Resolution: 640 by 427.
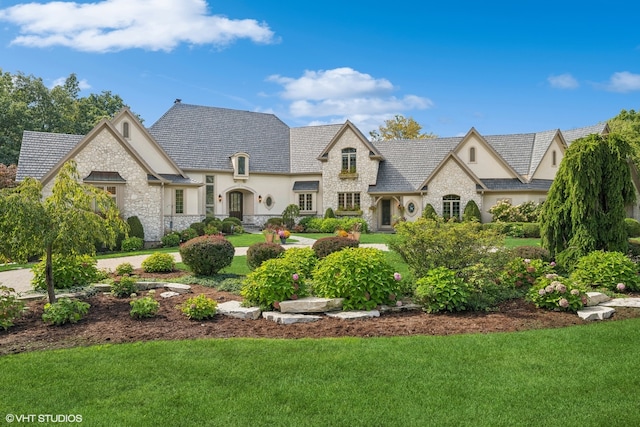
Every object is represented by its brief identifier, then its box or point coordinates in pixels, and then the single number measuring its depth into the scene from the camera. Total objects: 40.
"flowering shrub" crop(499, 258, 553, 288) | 10.12
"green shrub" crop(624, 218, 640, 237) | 26.92
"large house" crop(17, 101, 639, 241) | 31.17
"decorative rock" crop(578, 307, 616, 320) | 8.05
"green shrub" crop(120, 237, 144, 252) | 22.30
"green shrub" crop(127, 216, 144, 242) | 23.84
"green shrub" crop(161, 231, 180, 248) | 24.58
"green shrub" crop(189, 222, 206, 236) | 27.78
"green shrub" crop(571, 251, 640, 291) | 10.12
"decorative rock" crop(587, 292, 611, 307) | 8.84
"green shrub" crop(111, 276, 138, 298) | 10.39
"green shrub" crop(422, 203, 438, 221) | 30.54
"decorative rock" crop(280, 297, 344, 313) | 8.40
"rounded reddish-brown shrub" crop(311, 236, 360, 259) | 13.45
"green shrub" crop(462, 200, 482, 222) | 30.22
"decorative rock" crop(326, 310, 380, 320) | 8.15
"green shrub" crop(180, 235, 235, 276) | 12.52
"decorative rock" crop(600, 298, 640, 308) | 8.82
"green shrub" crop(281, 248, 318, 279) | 10.62
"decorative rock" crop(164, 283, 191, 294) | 10.97
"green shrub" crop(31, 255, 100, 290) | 10.80
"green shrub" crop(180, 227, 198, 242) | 26.09
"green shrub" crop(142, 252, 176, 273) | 13.86
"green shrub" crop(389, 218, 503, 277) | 9.35
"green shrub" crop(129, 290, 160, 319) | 8.26
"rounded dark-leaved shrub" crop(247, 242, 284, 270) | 12.85
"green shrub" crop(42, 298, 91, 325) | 7.96
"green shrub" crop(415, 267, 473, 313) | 8.47
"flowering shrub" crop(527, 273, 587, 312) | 8.45
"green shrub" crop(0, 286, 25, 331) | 7.78
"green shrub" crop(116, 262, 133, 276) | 13.30
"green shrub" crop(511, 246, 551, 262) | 12.82
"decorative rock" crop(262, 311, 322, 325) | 8.01
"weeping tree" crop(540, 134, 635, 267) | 11.70
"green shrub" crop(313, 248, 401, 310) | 8.61
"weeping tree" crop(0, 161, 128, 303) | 8.14
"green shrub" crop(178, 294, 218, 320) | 8.20
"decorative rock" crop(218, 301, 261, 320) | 8.34
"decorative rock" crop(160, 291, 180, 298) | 10.31
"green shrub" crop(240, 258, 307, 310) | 8.67
